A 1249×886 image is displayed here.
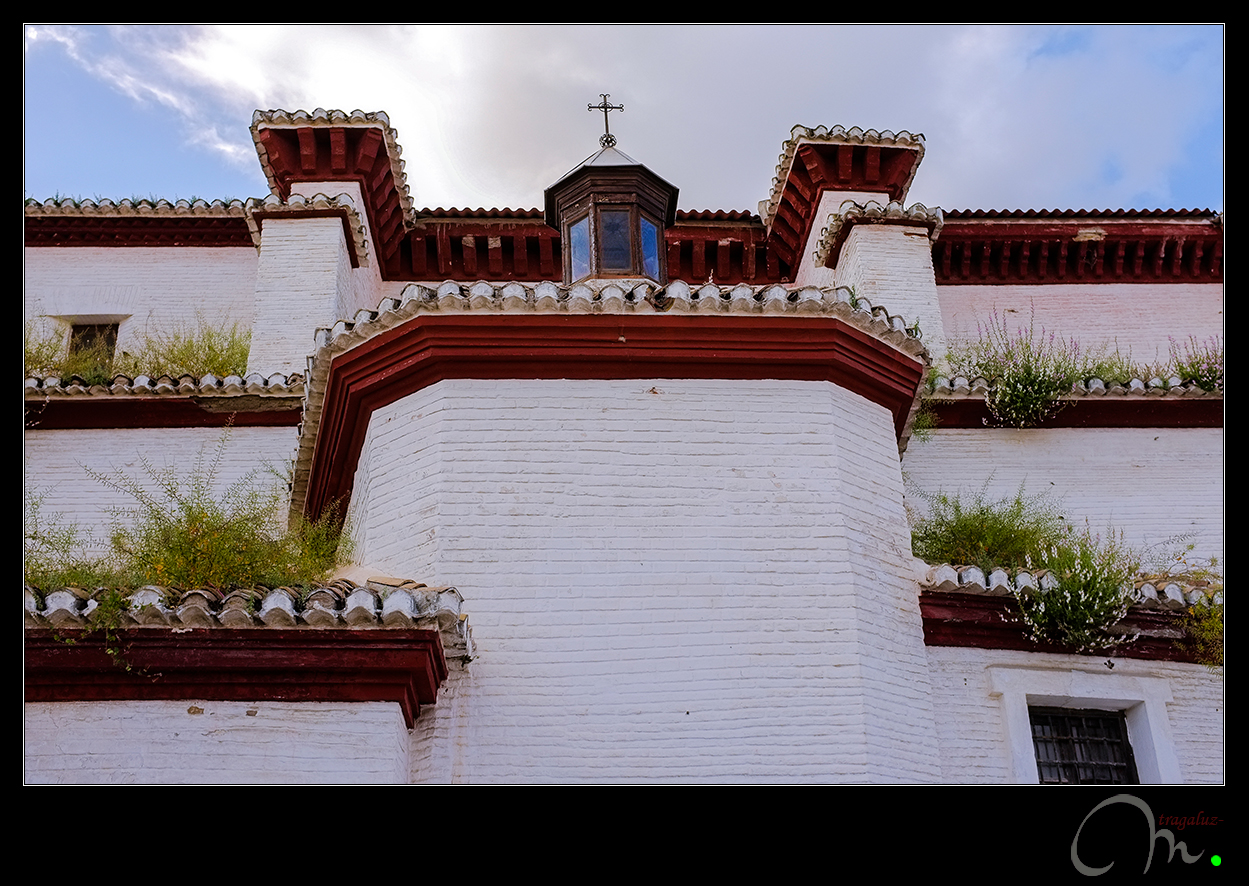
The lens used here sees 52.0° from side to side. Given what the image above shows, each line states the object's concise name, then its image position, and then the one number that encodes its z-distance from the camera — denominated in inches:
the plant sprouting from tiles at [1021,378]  415.8
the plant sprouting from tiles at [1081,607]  284.4
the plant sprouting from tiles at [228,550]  259.3
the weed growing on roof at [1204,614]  295.0
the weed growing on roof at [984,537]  333.7
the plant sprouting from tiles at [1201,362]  421.7
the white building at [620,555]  231.1
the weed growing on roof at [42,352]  468.1
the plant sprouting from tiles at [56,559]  258.7
